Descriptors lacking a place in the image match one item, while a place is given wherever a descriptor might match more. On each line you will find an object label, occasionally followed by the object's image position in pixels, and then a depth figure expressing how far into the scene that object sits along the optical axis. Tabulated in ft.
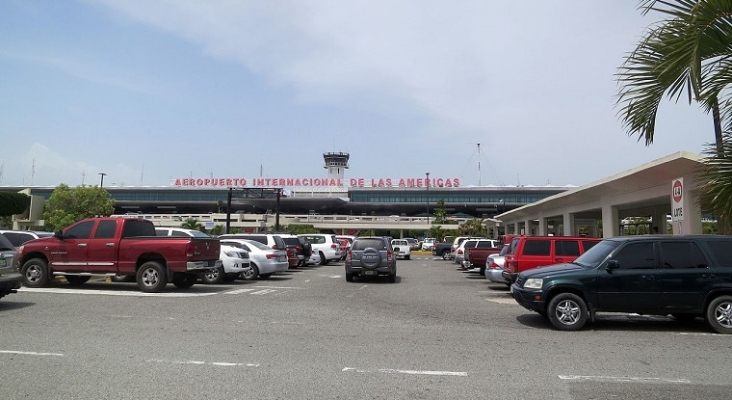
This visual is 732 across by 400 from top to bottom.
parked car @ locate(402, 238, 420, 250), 233.19
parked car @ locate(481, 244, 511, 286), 57.47
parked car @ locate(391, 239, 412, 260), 139.74
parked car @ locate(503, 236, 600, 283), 49.26
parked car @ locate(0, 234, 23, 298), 36.94
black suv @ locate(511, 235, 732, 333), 32.37
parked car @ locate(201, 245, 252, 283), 59.67
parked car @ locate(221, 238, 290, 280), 65.26
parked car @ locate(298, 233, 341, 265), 104.47
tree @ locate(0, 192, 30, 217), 197.91
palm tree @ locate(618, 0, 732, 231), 22.86
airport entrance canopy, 52.34
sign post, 39.34
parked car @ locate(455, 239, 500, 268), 75.66
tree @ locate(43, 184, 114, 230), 192.40
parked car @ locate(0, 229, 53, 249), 59.00
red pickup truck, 48.42
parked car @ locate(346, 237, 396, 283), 64.80
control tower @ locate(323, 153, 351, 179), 487.20
